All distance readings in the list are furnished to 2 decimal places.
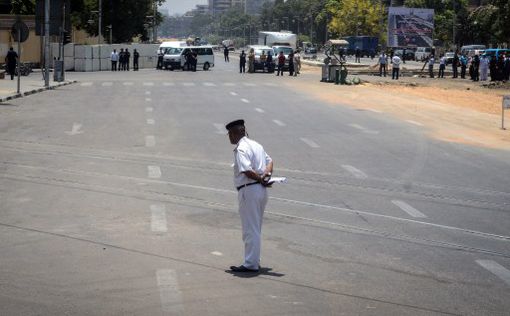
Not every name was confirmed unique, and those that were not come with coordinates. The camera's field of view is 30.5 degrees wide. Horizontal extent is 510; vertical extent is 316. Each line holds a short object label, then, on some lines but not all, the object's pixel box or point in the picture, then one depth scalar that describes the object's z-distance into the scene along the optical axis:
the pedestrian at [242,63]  71.06
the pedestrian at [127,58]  71.34
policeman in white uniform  9.23
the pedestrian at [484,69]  62.21
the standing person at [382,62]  66.44
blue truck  124.88
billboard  88.62
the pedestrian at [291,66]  66.88
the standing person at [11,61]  52.44
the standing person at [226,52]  102.19
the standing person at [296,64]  68.94
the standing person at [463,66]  67.69
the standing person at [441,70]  66.56
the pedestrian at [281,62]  66.19
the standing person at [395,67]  61.27
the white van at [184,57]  72.62
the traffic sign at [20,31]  38.16
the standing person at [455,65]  65.92
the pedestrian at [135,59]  72.19
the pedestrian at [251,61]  70.44
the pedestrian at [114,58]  69.90
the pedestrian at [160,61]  76.00
